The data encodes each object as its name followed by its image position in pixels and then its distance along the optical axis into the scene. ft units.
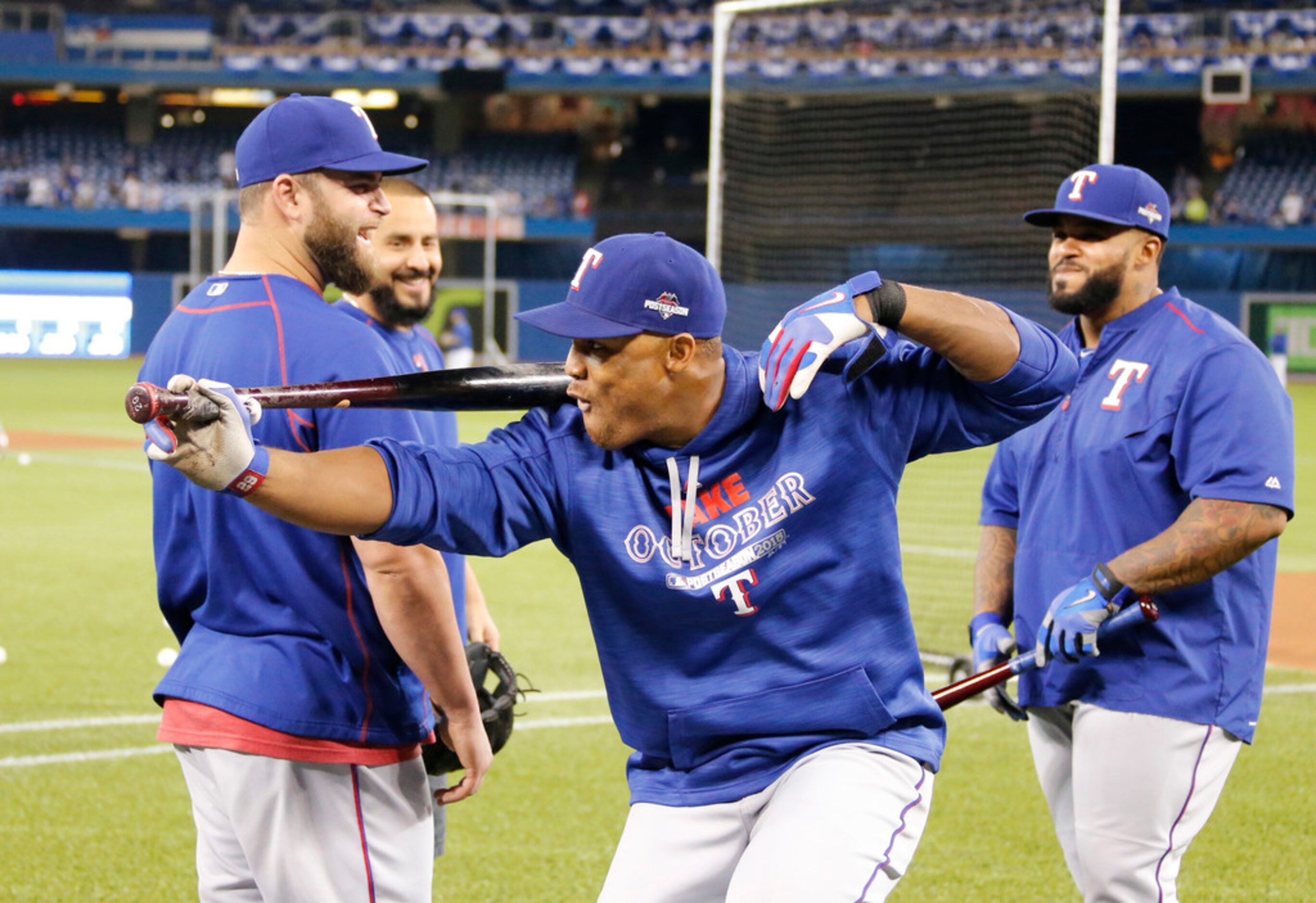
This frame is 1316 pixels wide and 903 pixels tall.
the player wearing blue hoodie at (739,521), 9.67
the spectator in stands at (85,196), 138.72
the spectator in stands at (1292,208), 126.41
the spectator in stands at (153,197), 138.82
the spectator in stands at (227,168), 142.72
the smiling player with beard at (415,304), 12.91
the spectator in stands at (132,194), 138.82
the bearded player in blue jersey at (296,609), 9.94
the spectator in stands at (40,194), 139.23
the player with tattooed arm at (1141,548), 12.45
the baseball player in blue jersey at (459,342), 99.76
